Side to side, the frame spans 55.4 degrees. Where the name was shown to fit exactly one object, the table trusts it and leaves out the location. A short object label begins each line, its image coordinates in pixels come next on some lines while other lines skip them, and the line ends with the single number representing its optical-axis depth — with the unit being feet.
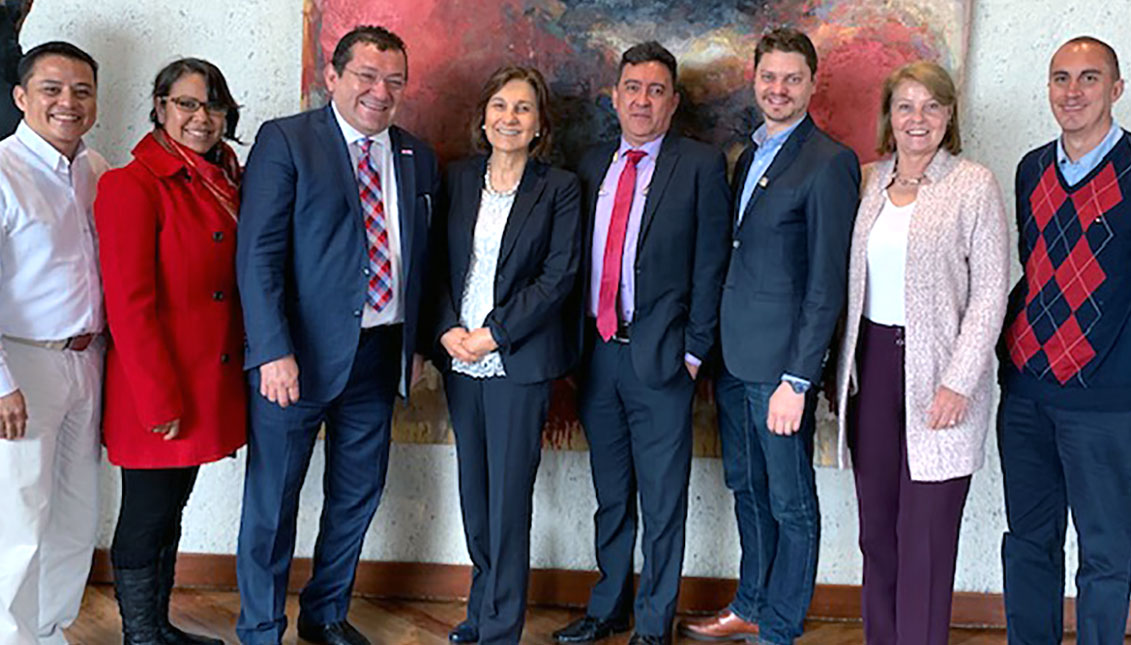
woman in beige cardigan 8.66
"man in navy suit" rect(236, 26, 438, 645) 9.25
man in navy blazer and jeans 9.16
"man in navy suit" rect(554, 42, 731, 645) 9.82
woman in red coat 8.85
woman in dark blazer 9.59
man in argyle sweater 8.84
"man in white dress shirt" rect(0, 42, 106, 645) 8.63
